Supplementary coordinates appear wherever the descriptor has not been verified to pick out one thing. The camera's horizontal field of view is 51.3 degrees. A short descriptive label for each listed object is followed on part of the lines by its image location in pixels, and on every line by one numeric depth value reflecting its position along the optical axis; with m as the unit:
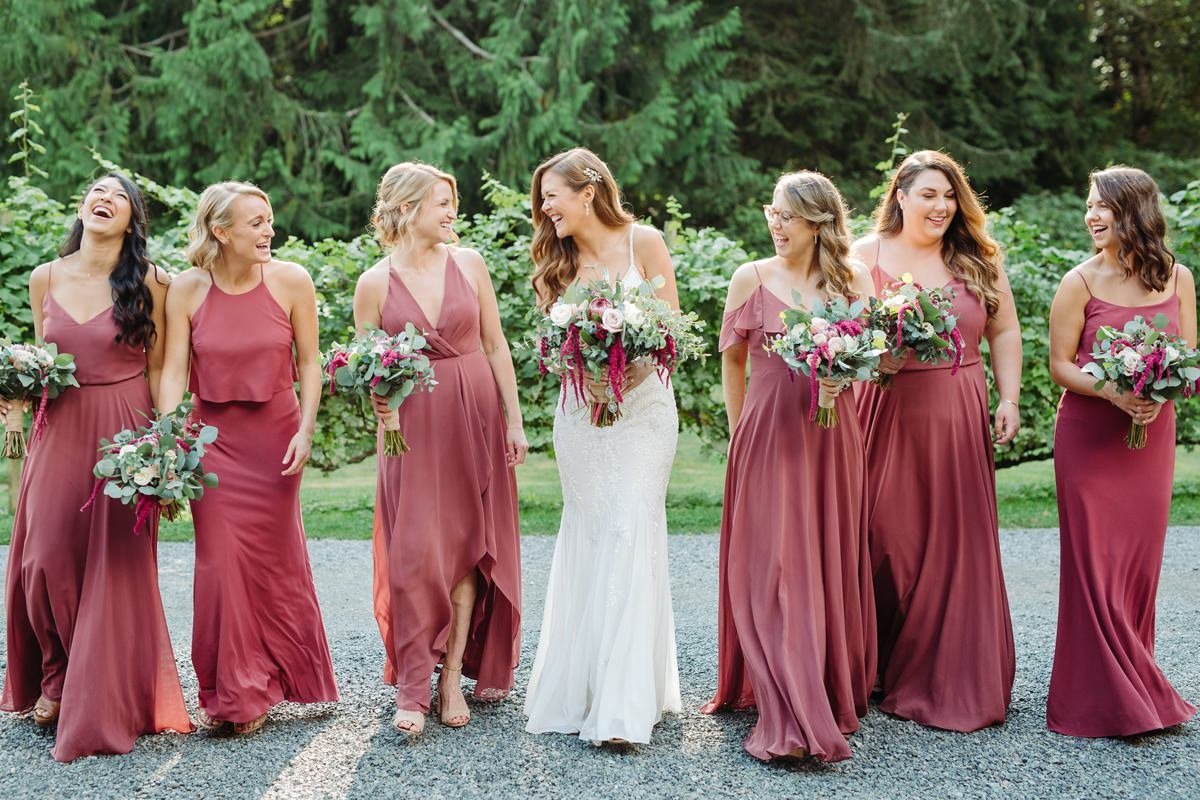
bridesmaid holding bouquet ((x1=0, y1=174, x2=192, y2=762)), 5.53
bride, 5.46
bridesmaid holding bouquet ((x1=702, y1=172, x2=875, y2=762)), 5.42
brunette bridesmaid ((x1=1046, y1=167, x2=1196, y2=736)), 5.59
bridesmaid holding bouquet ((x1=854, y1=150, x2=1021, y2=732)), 5.81
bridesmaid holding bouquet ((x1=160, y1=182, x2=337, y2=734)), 5.59
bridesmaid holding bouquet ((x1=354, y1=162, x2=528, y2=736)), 5.66
